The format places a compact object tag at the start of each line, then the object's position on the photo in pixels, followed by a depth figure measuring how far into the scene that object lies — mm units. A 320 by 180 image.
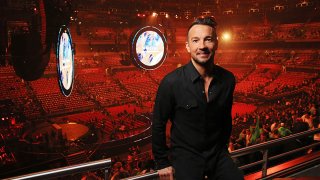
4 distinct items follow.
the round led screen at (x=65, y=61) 7043
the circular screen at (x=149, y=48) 9102
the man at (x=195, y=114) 1769
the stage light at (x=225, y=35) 28172
